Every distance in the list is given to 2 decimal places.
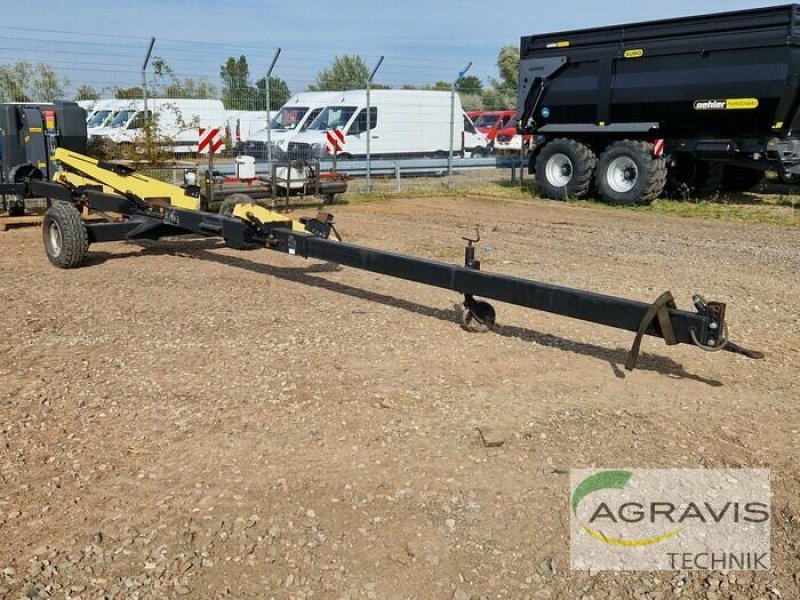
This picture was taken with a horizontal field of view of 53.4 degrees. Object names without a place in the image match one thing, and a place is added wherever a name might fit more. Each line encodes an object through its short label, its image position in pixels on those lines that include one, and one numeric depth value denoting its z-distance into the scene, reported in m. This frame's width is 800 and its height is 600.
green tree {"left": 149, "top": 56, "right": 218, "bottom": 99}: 14.88
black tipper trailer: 13.05
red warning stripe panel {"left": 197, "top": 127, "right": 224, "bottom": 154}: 12.86
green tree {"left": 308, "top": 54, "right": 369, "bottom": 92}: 21.61
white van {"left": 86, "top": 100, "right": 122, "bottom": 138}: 23.86
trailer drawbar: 4.25
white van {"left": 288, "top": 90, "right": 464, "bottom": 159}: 21.56
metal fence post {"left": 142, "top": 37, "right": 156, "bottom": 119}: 14.53
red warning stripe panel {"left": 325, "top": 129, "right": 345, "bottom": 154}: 14.50
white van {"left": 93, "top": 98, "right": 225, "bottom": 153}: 16.00
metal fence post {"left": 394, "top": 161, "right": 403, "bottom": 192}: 16.77
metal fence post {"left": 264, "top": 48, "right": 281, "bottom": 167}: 16.16
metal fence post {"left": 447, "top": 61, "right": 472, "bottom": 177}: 18.56
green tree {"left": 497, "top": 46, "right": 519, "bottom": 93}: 67.06
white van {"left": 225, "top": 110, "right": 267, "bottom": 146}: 24.38
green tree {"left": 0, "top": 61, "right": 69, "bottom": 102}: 14.06
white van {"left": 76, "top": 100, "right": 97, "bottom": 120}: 23.08
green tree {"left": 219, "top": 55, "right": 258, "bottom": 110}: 17.14
